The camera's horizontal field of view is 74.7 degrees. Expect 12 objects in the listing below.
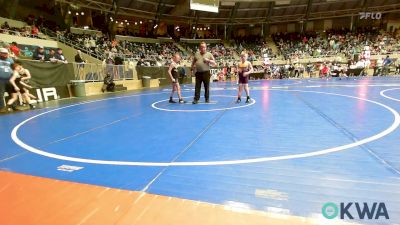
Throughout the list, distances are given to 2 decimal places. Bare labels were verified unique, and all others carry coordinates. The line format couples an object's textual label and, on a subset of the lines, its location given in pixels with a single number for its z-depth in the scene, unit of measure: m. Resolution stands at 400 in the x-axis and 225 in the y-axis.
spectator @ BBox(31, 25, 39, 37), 19.13
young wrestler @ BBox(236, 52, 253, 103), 8.23
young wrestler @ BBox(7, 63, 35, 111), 7.98
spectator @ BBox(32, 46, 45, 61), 11.78
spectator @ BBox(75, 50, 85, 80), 13.17
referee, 8.35
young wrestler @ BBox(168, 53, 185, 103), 8.78
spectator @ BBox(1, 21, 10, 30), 17.47
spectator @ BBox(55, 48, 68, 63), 12.90
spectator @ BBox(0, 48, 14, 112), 7.84
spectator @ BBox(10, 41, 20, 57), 11.93
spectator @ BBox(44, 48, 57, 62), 12.07
